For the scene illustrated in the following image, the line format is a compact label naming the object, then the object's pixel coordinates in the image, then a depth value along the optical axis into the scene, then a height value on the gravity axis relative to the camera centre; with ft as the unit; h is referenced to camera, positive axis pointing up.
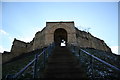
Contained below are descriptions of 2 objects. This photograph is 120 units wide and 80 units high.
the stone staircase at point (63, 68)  9.78 -4.12
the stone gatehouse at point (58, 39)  39.23 +1.08
